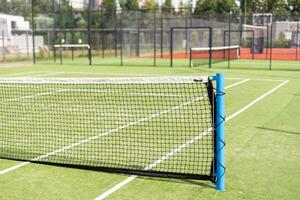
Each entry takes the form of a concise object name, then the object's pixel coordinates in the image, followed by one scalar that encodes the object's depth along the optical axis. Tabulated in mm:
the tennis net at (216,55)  30750
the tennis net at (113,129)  6742
